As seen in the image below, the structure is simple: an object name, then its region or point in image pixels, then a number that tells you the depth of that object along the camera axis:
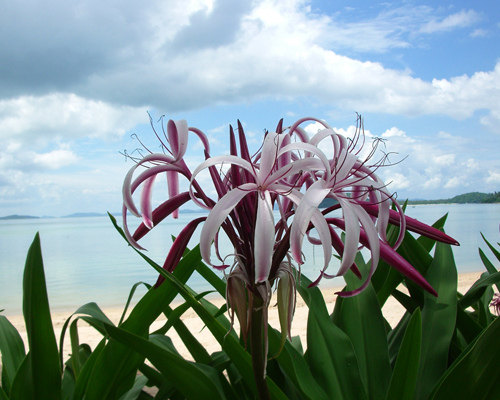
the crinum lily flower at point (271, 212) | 0.60
